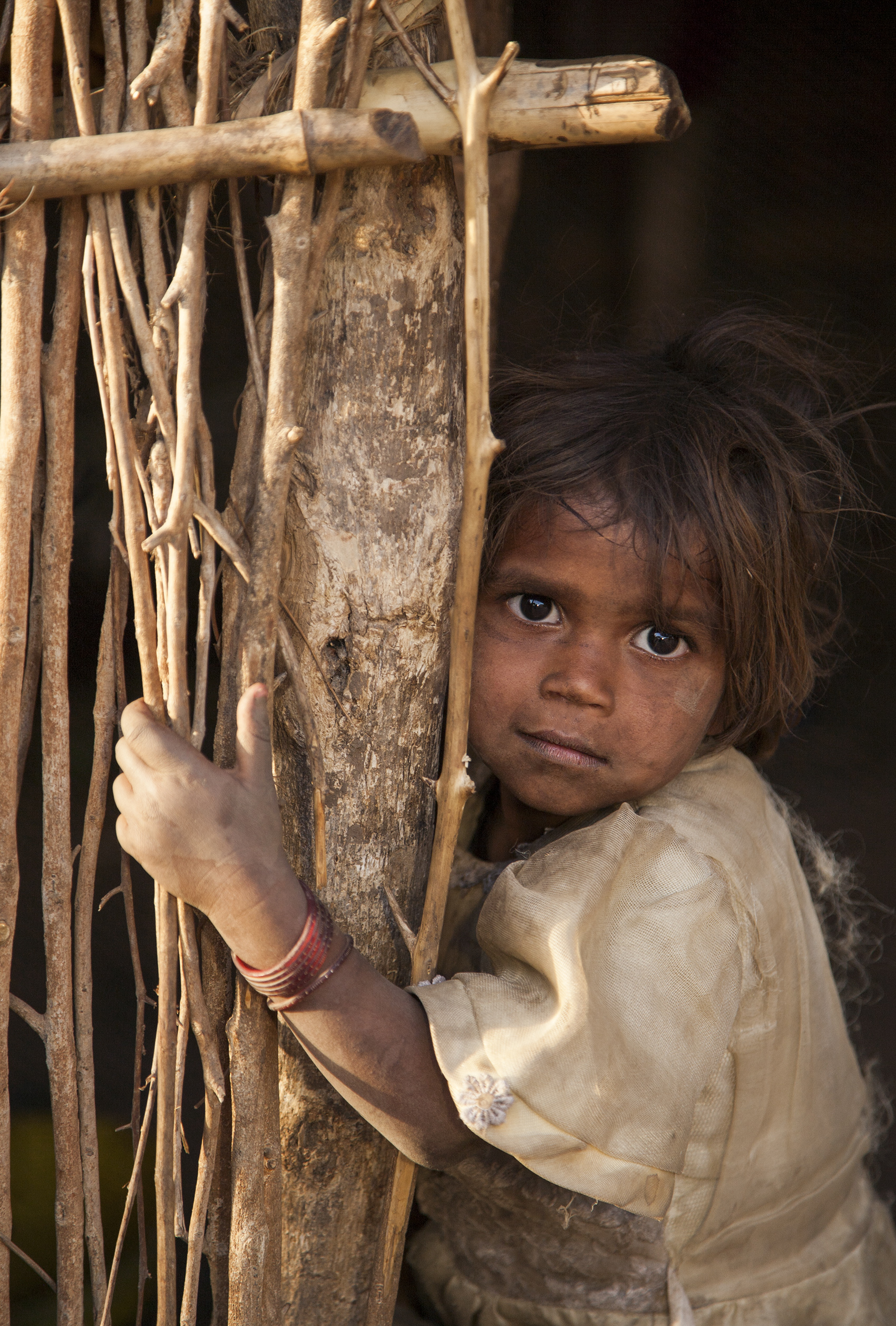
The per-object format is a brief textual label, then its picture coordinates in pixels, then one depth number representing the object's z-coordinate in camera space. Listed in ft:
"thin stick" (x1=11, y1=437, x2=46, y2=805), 2.93
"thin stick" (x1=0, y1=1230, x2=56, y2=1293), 2.90
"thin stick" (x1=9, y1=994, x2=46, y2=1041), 2.92
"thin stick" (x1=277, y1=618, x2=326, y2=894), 2.89
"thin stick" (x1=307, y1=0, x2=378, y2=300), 2.77
